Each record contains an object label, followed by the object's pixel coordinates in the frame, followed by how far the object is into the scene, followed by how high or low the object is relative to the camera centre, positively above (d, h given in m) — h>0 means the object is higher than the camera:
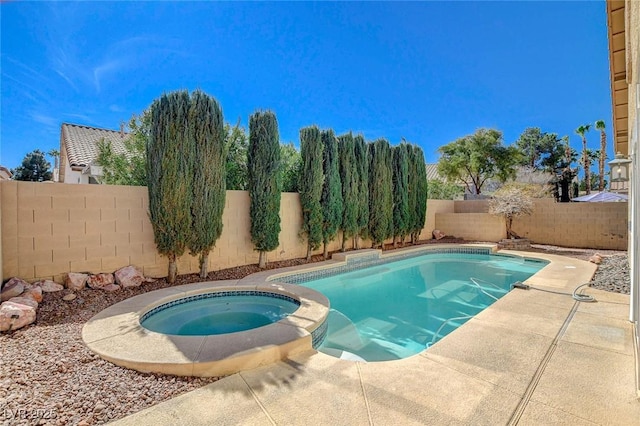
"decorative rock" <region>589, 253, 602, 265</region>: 9.40 -1.74
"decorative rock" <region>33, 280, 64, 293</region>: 5.42 -1.33
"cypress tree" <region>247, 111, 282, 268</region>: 8.55 +1.07
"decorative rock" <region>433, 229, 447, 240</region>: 16.36 -1.47
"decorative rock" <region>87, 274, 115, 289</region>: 6.01 -1.38
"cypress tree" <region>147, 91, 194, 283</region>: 6.69 +0.93
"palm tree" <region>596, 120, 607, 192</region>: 23.42 +4.71
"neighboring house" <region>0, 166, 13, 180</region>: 5.61 +0.84
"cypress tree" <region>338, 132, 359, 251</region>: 11.20 +0.98
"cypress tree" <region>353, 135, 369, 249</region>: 11.80 +1.18
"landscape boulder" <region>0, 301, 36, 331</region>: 4.06 -1.42
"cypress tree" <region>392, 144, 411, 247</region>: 13.73 +0.82
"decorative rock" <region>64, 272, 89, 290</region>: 5.76 -1.32
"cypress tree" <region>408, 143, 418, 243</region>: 14.45 +0.96
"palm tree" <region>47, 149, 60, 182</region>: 19.36 +4.48
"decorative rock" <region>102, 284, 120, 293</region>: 6.08 -1.54
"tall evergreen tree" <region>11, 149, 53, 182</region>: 23.55 +3.82
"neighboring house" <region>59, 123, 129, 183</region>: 11.92 +2.89
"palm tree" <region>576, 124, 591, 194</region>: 24.86 +5.24
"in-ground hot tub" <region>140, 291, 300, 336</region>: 5.05 -1.95
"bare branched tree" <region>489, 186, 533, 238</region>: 13.80 +0.10
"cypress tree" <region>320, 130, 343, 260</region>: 10.44 +0.81
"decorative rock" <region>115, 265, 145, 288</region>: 6.38 -1.39
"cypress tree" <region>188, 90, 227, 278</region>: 7.05 +1.01
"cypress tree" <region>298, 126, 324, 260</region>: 9.91 +0.99
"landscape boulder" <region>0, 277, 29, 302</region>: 4.86 -1.23
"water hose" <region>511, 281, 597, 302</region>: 5.60 -1.77
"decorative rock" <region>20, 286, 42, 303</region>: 4.96 -1.33
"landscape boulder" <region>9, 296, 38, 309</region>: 4.59 -1.36
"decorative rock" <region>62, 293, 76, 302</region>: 5.32 -1.51
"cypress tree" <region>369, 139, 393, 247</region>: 12.48 +0.74
